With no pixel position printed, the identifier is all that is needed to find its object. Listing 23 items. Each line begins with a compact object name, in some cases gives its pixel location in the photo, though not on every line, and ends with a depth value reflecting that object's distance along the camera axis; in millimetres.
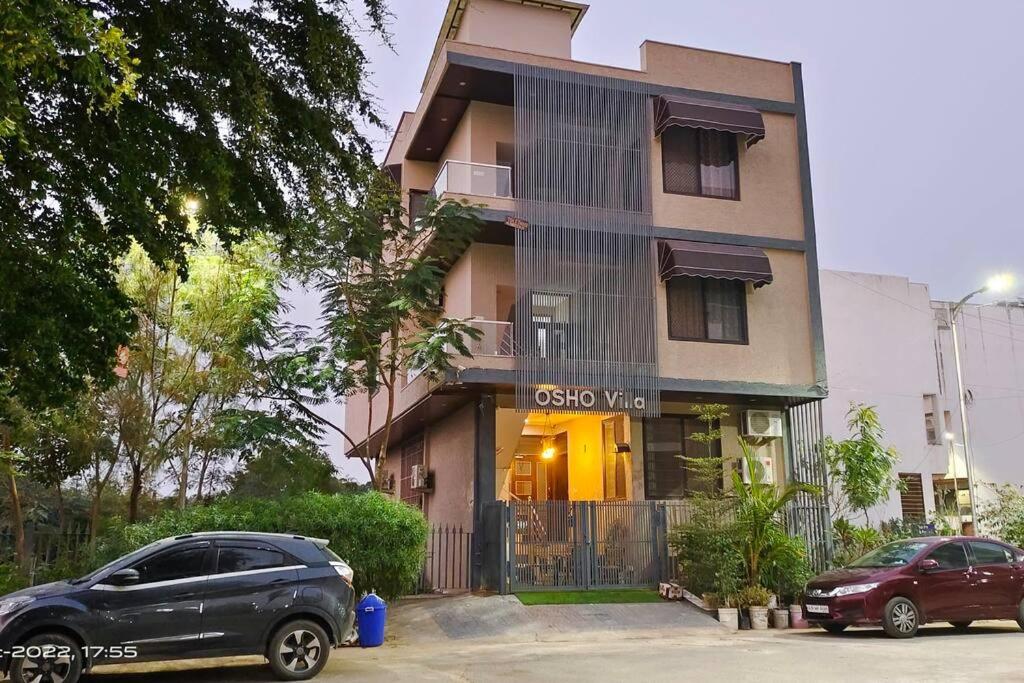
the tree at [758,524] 15555
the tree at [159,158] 9367
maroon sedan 13156
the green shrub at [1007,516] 20758
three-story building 17688
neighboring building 27859
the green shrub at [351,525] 13414
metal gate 16406
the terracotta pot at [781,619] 15242
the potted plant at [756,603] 15117
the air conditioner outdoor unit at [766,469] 18891
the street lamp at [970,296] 20609
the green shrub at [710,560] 15453
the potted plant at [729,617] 14977
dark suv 8648
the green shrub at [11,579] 12617
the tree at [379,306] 16438
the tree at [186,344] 15734
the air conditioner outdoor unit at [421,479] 22491
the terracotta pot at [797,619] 15281
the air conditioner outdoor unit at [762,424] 19141
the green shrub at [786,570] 15797
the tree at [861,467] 19062
